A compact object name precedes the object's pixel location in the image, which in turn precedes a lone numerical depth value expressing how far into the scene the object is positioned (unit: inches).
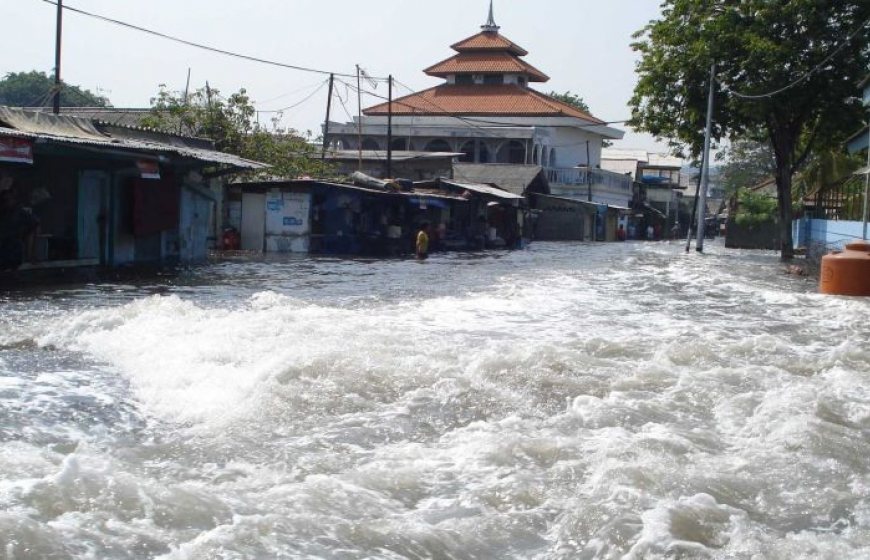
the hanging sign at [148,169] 634.2
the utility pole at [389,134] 1247.3
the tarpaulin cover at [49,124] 566.6
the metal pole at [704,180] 1098.9
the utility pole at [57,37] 850.1
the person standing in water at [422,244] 904.3
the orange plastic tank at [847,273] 589.0
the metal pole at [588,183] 1897.1
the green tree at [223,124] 1062.4
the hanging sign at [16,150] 491.2
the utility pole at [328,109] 1322.6
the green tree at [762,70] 1006.4
